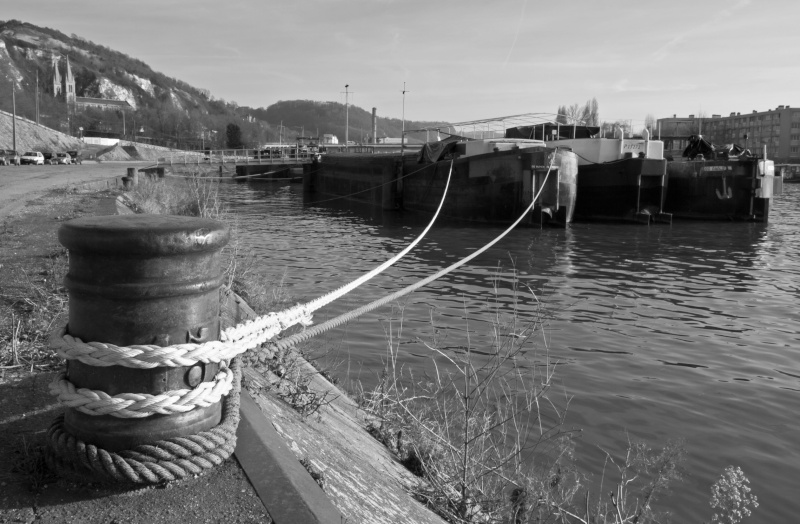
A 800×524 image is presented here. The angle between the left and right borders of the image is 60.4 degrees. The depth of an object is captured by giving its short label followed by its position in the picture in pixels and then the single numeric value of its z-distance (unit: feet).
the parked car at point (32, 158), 180.37
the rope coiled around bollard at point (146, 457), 7.45
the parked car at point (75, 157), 202.90
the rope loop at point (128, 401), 7.46
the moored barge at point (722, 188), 83.92
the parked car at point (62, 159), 197.75
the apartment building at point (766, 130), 450.30
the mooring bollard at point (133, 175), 70.24
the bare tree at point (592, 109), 377.26
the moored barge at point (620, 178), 79.36
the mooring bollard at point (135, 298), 7.43
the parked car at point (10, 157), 179.73
